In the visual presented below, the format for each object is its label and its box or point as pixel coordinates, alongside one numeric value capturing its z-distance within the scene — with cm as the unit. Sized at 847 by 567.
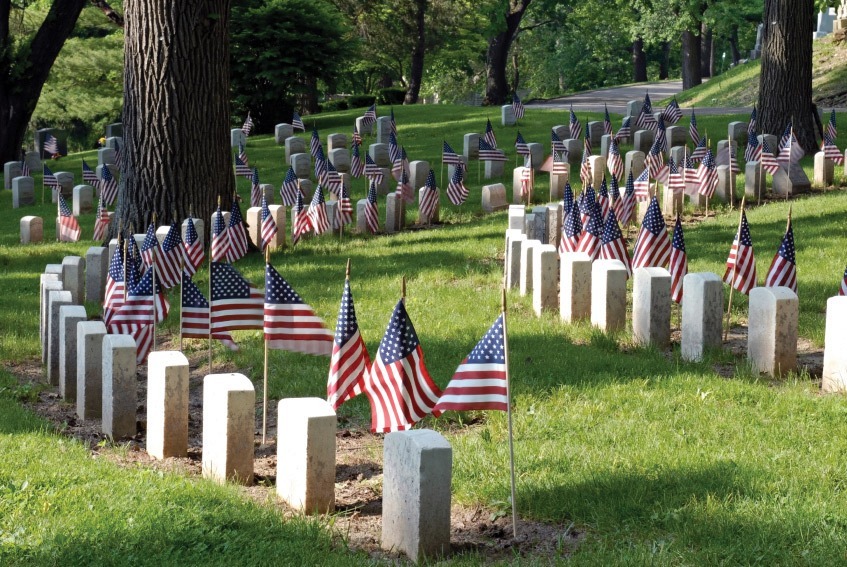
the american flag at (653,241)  1063
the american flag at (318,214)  1592
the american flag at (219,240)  1352
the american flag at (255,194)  1828
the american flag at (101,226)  1712
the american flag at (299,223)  1581
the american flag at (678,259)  1014
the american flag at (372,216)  1697
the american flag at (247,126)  2988
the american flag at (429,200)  1750
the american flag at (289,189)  1836
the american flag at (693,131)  2124
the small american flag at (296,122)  3016
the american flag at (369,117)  2905
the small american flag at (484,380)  595
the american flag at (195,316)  850
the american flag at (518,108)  2950
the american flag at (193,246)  1282
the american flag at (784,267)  929
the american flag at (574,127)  2413
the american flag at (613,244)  1105
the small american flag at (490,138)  2180
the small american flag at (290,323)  731
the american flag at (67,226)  1748
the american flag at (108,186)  1998
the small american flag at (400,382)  637
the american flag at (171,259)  1177
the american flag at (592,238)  1152
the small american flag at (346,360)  675
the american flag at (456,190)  1853
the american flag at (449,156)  1974
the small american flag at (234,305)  812
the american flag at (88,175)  2295
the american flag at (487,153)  2114
